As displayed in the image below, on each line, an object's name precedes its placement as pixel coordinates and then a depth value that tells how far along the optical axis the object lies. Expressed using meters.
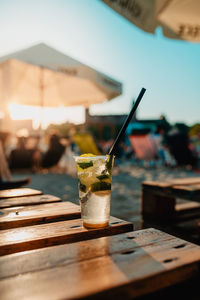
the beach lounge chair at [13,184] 2.68
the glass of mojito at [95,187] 0.90
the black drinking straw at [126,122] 0.97
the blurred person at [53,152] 7.35
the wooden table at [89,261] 0.54
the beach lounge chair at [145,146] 10.05
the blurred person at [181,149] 8.38
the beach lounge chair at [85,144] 8.81
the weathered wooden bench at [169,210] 2.29
